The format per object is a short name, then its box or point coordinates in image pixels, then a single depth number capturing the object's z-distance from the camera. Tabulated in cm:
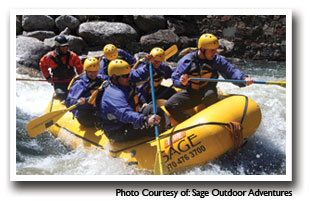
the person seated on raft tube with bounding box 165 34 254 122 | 416
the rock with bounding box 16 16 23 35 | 999
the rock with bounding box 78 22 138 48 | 1002
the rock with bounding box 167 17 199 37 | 1073
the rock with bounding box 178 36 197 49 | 1060
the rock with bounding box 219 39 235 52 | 1044
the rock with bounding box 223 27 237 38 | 1064
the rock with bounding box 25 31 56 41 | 1007
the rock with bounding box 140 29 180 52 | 1025
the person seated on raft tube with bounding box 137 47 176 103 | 461
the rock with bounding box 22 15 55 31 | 1011
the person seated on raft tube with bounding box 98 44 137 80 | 512
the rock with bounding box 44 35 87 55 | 979
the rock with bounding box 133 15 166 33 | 1034
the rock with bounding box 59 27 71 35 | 1027
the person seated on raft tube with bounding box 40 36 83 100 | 526
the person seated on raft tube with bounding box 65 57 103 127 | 432
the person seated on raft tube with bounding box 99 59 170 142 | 334
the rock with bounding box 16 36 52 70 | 838
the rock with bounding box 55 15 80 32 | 1036
